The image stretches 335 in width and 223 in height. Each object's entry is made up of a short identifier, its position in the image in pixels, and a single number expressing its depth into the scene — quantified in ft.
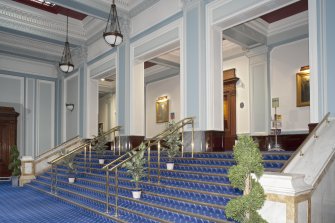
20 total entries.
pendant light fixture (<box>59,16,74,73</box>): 35.98
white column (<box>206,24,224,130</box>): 25.75
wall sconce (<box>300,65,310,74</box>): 31.40
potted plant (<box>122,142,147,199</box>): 20.92
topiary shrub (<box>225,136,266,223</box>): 10.24
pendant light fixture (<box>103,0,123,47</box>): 27.32
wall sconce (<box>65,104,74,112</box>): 47.03
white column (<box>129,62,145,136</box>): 35.04
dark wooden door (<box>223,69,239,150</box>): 40.06
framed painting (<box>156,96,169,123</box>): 50.57
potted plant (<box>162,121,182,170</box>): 24.57
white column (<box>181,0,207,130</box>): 26.23
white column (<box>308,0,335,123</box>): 18.69
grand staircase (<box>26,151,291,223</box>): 16.67
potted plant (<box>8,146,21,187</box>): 38.22
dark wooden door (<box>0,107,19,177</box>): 44.21
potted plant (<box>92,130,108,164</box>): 34.98
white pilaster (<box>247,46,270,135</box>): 34.81
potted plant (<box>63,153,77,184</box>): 30.81
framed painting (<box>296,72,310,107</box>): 31.30
